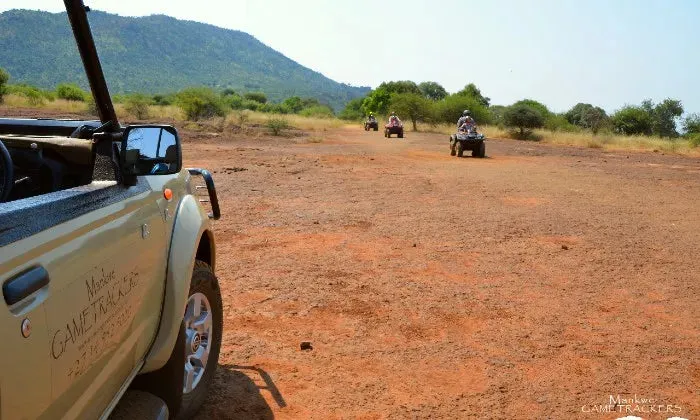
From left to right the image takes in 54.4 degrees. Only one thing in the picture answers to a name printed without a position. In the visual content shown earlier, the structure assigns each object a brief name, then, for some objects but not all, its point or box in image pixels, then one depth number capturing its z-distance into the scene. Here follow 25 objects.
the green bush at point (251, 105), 83.65
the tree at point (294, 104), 103.12
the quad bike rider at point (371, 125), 50.44
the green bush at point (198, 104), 42.09
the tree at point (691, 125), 52.58
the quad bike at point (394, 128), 37.66
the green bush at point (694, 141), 36.17
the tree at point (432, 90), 105.56
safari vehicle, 1.67
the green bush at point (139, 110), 33.17
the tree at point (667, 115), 55.06
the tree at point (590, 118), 51.94
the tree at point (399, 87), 89.44
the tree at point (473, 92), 79.04
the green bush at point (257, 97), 109.56
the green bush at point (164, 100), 47.66
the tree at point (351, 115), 80.48
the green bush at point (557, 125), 51.11
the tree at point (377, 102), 81.81
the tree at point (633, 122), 50.75
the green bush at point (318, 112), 75.88
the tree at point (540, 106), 64.00
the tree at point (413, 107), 55.28
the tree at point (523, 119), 45.19
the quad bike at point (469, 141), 23.00
